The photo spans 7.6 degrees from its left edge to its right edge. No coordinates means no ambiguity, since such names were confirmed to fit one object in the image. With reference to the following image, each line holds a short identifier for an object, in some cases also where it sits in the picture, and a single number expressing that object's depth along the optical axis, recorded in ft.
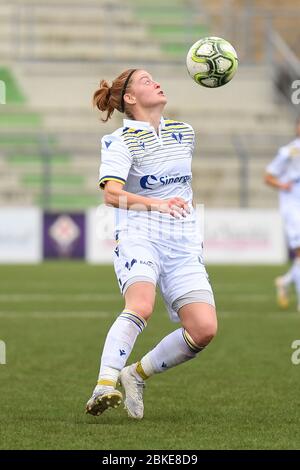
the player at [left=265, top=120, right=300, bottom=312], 95.21
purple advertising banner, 156.71
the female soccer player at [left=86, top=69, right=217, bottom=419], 43.69
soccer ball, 46.35
